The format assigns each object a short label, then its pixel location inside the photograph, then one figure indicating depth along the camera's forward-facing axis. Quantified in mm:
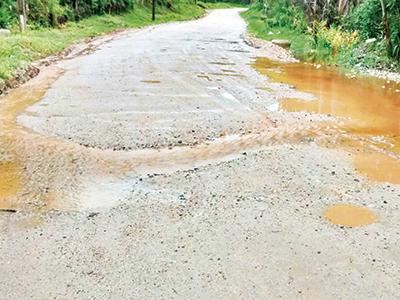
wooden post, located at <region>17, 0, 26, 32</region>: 20844
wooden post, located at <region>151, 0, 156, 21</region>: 40975
